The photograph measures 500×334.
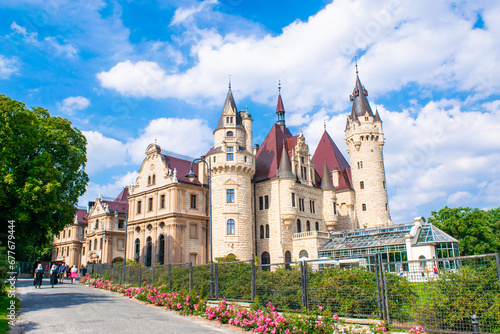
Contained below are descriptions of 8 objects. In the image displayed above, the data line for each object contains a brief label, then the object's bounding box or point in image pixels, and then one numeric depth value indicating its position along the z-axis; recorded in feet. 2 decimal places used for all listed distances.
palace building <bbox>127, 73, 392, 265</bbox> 147.64
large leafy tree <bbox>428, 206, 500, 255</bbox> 178.91
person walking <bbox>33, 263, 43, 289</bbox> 88.17
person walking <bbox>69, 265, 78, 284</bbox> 115.44
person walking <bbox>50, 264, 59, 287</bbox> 94.04
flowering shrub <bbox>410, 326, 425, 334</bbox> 28.94
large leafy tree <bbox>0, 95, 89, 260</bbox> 77.82
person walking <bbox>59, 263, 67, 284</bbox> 125.56
